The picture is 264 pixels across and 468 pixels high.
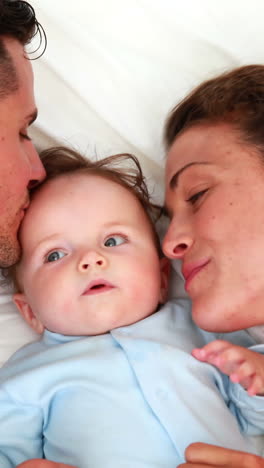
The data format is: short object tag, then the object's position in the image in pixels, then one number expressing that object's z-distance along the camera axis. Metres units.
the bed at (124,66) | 0.69
